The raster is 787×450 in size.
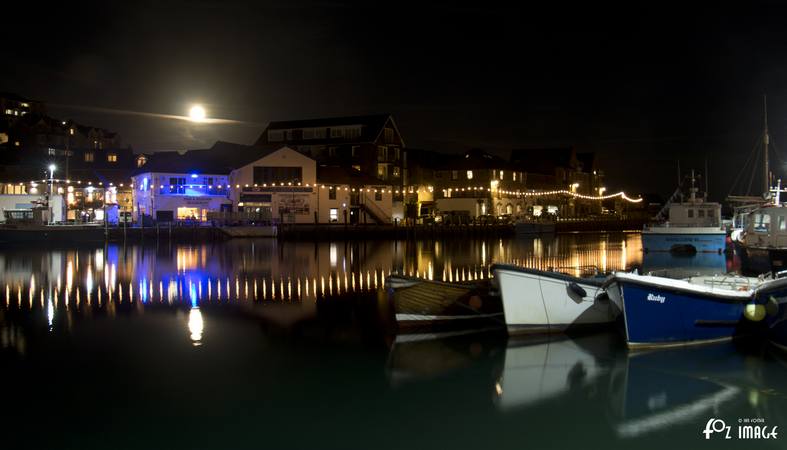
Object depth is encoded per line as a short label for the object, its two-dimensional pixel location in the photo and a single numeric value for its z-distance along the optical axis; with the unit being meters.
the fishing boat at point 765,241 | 23.16
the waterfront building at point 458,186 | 71.75
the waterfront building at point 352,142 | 67.25
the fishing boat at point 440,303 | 15.30
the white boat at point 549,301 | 14.21
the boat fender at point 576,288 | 14.41
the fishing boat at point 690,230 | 39.88
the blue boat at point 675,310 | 12.66
